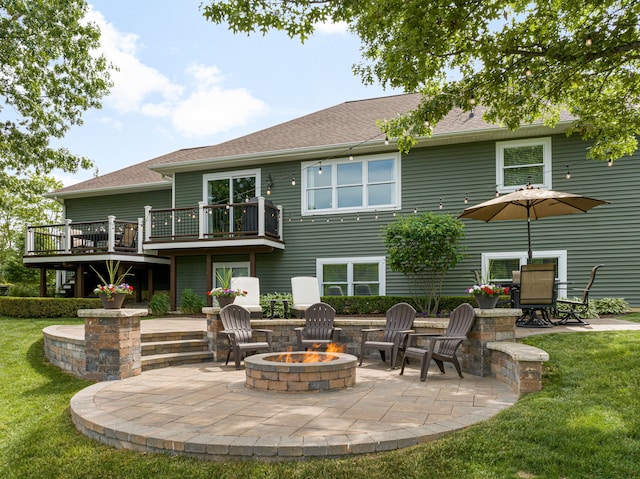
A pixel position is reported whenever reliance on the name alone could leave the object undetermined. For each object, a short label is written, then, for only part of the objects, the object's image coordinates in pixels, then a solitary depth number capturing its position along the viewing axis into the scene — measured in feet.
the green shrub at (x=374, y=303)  41.14
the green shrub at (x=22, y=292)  55.52
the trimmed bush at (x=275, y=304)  39.30
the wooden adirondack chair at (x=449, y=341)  21.15
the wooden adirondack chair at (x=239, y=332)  24.94
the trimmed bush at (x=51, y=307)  46.57
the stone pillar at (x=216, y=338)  27.50
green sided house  40.63
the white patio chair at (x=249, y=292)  34.85
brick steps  25.23
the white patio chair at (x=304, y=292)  36.45
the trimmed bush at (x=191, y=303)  47.39
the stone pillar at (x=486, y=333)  22.27
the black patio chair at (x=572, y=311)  29.72
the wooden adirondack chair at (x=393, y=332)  24.48
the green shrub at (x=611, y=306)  37.11
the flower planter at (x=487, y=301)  23.25
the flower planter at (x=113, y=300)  22.17
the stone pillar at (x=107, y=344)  21.81
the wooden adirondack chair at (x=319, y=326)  27.12
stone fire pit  18.62
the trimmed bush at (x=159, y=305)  48.88
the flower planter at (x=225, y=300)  29.58
